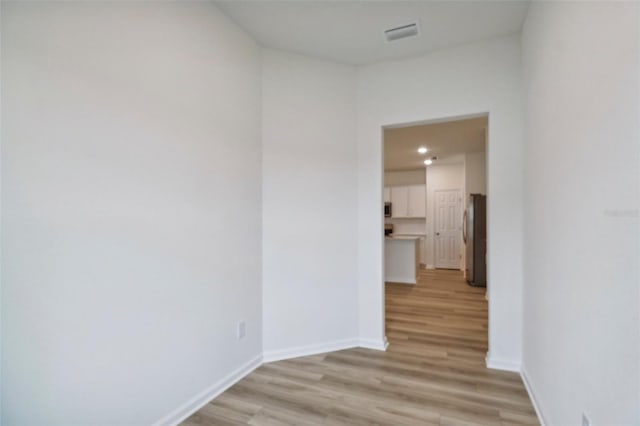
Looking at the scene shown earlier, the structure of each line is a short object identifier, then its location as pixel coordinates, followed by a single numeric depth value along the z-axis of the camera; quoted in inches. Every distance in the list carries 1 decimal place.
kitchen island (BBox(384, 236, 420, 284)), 232.4
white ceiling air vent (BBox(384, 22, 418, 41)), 93.7
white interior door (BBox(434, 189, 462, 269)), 294.8
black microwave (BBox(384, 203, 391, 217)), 325.4
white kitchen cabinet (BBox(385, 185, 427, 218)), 322.7
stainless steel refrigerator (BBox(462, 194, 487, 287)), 215.2
